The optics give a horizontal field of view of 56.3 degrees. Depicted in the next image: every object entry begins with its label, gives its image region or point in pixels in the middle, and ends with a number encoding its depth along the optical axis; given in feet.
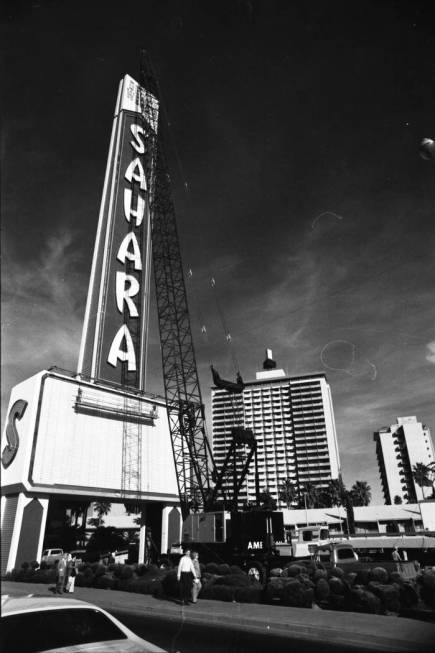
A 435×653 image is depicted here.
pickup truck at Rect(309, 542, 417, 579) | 69.46
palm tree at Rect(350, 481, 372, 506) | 496.23
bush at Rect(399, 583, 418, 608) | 46.55
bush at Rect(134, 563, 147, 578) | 81.23
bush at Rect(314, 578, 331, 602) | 50.63
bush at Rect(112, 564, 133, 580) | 75.96
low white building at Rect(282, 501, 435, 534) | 275.18
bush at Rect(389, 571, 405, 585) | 51.07
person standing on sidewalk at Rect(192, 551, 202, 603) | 54.44
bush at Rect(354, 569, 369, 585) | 53.21
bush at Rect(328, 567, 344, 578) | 55.42
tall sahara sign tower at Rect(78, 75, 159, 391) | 149.18
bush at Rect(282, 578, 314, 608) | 50.47
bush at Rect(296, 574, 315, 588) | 53.21
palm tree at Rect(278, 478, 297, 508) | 490.90
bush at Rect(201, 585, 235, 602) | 56.75
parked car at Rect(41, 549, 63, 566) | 125.90
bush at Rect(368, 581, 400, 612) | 45.44
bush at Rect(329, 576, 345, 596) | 49.71
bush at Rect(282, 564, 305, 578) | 63.62
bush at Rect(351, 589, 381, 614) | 44.98
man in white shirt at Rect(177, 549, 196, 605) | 54.03
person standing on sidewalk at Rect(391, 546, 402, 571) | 94.99
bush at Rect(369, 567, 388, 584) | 53.31
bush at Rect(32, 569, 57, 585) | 85.92
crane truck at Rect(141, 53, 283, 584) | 88.63
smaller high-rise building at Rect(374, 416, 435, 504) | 607.37
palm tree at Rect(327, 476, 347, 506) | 437.75
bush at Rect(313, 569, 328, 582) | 54.29
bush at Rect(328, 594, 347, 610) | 48.37
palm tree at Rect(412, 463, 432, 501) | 477.12
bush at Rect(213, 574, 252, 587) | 61.52
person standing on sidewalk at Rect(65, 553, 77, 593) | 69.05
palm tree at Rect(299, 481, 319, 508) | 460.75
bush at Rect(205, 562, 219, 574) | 75.56
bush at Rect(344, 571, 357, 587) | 54.44
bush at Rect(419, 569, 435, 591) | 44.83
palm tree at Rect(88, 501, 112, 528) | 350.60
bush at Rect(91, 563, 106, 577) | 79.56
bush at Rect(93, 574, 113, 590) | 75.26
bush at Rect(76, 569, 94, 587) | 77.82
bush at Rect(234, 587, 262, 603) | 55.36
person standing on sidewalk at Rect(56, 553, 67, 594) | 66.49
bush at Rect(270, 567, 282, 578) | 75.36
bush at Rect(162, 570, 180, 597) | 60.90
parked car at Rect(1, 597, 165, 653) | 14.32
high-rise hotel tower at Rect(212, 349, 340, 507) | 639.35
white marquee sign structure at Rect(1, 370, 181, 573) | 108.37
